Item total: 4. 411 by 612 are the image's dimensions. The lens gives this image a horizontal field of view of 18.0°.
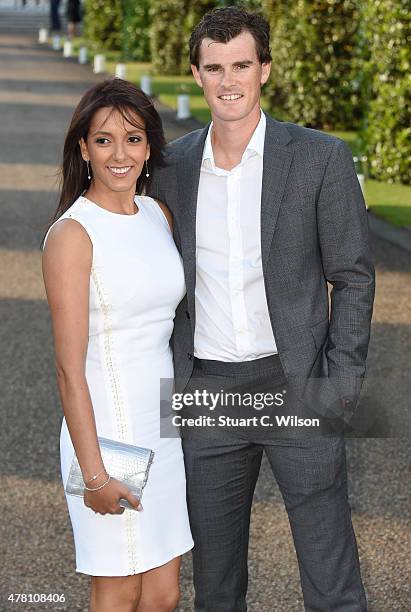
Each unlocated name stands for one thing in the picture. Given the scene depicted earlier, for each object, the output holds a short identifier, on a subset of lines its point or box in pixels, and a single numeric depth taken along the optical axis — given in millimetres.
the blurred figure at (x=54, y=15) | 42031
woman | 3582
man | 3838
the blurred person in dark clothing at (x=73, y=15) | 38375
